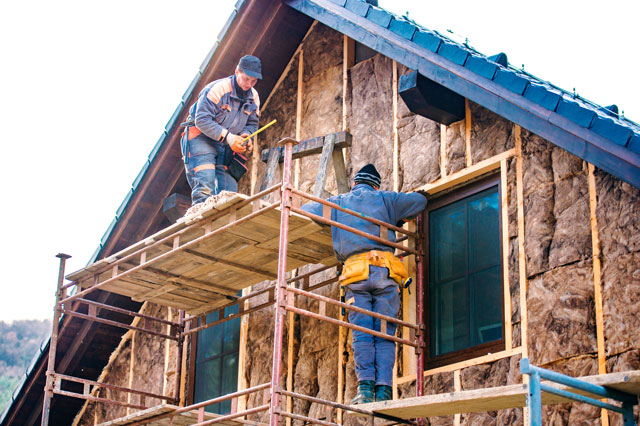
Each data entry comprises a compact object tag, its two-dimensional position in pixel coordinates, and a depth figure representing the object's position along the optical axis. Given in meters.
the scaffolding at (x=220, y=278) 9.41
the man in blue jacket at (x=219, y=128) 11.61
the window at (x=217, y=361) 12.55
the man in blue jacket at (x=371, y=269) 9.68
